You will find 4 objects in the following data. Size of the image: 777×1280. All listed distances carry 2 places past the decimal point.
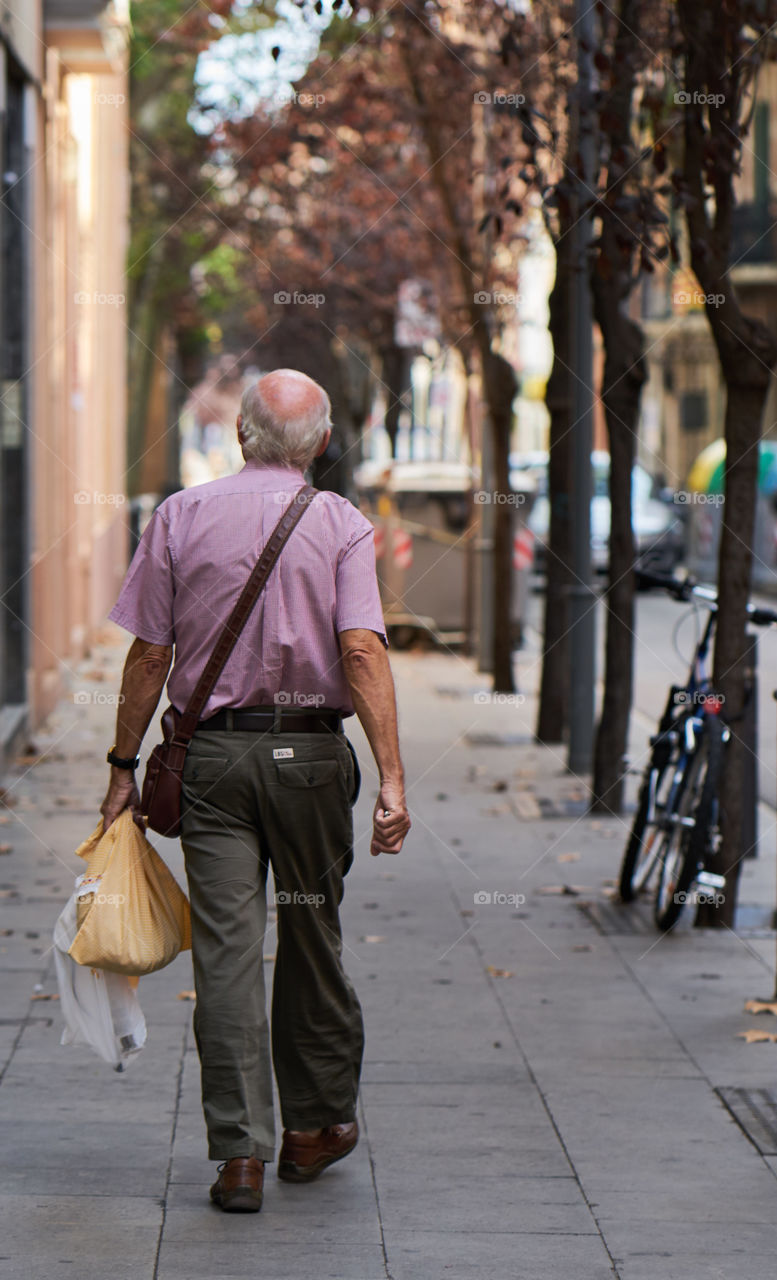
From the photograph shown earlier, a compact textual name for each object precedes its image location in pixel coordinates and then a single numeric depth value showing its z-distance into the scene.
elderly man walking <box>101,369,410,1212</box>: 9.30
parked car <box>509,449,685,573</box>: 59.31
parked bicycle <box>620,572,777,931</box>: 14.81
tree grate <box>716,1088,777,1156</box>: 10.43
